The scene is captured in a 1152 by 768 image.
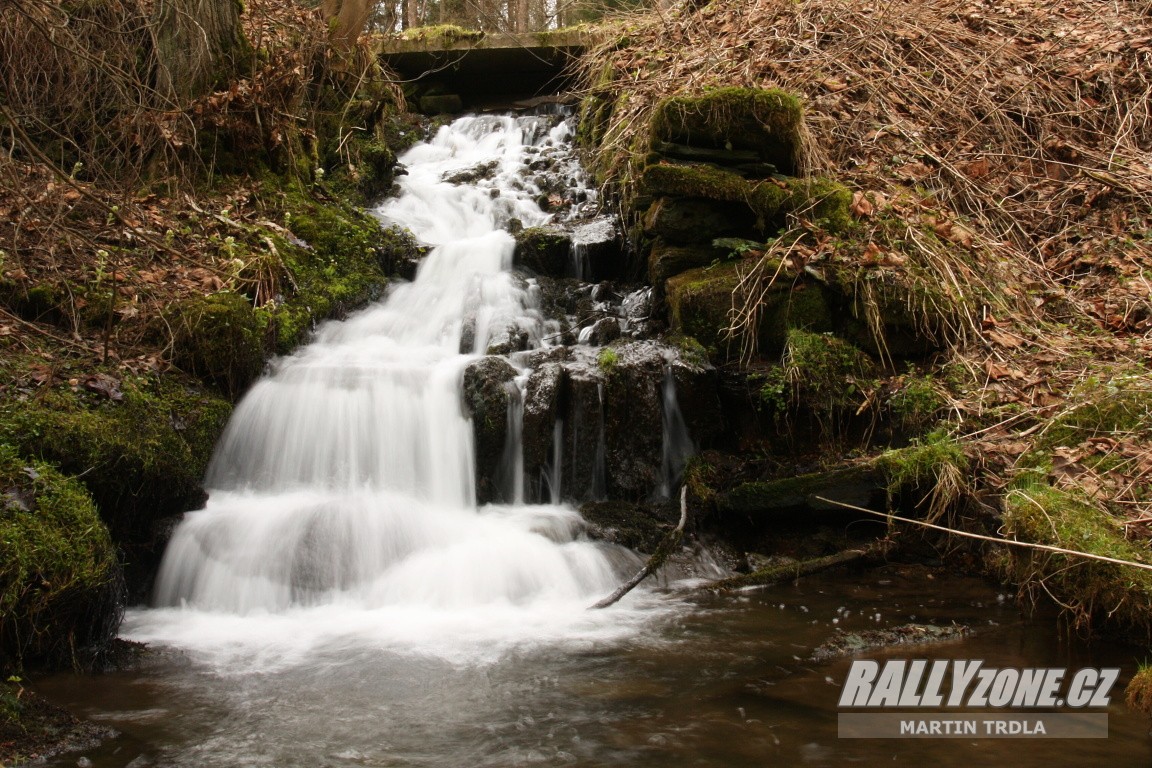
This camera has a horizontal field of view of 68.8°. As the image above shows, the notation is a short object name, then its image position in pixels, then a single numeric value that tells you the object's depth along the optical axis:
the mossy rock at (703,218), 7.44
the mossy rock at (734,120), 7.35
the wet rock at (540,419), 6.51
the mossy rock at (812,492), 5.79
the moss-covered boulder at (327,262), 7.67
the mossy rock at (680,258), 7.45
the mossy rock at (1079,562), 4.22
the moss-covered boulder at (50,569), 3.90
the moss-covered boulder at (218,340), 6.44
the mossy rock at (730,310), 6.77
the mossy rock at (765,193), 7.21
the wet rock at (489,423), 6.60
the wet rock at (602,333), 7.48
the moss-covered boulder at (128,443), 4.76
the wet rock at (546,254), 8.92
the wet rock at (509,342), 7.65
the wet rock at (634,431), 6.56
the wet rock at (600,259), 8.80
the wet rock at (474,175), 11.30
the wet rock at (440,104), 14.45
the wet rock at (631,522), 6.05
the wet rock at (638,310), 7.53
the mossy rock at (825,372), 6.37
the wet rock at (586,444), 6.58
